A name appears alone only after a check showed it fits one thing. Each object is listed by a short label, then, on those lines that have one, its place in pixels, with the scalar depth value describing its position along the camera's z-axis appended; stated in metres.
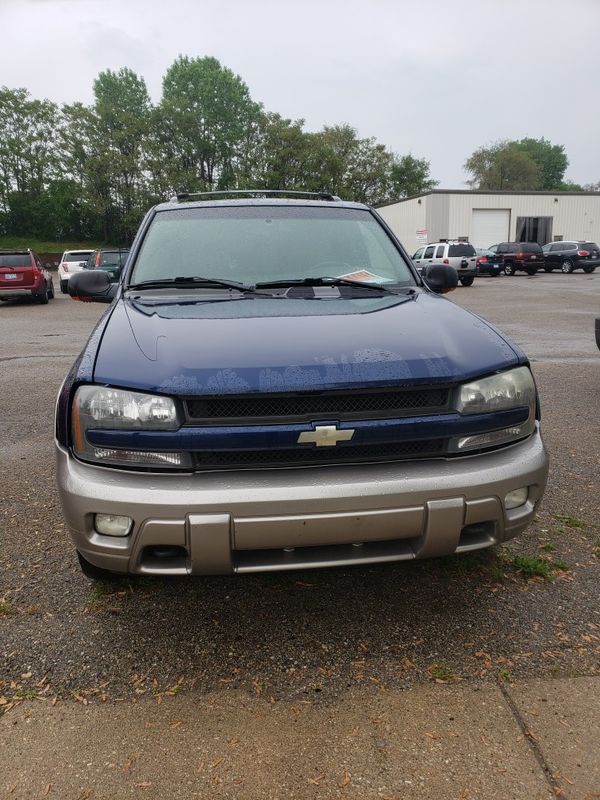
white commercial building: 40.62
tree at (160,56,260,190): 58.44
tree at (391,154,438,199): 74.19
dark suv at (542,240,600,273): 32.06
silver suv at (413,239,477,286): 26.00
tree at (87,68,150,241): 53.84
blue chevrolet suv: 2.12
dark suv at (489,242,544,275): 31.58
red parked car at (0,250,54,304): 18.34
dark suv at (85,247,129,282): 20.77
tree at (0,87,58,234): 54.06
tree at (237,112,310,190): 57.75
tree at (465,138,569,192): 85.94
